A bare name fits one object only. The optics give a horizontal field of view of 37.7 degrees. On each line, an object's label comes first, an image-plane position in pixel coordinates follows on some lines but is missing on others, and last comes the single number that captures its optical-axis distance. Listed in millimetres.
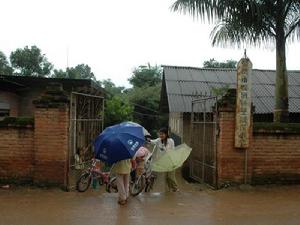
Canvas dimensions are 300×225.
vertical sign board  9414
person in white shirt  9660
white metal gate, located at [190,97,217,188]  10119
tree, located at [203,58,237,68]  46688
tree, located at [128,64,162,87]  44719
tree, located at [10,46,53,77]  39375
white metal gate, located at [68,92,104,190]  12363
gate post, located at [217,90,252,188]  9555
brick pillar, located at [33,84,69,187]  9055
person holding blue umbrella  7727
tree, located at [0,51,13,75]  37734
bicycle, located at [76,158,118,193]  9477
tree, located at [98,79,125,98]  52191
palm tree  10945
